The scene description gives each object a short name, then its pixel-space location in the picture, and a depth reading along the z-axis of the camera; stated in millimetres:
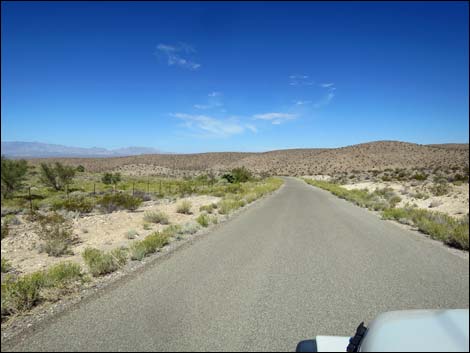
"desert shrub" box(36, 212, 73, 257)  10062
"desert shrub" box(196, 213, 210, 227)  13666
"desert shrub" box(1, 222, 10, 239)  12336
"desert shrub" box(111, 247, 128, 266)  7809
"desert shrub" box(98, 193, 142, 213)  19453
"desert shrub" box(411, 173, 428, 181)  39612
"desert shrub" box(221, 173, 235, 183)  53350
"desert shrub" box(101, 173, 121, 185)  45369
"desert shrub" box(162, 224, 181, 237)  11250
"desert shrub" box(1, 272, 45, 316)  5082
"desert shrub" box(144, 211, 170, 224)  15519
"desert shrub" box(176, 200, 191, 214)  19205
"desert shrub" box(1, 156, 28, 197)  24294
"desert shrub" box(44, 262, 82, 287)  6121
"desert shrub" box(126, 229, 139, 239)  12212
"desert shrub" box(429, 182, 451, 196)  24272
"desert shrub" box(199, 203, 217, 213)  19062
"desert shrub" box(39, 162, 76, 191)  34469
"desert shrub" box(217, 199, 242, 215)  18227
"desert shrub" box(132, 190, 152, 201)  26412
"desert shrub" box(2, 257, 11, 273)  8203
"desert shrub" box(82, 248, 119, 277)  7133
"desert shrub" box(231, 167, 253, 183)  54325
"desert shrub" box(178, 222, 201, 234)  12188
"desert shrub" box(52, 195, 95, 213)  18194
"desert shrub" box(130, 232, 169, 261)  8438
